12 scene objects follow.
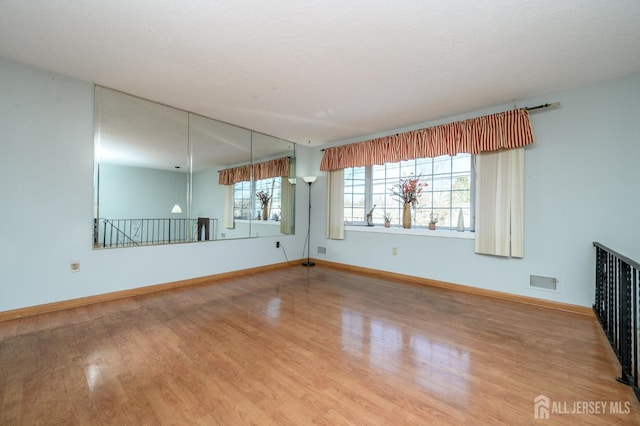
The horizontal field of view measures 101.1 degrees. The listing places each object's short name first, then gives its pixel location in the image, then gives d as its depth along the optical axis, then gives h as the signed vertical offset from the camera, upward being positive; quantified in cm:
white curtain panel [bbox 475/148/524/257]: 331 +16
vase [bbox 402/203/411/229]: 434 -4
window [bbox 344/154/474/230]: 393 +41
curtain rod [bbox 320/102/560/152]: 309 +130
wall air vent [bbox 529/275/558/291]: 312 -81
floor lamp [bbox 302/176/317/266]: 532 -51
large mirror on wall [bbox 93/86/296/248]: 323 +54
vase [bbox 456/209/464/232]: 388 -10
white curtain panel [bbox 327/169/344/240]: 518 +20
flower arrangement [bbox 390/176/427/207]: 431 +42
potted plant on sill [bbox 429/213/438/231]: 411 -10
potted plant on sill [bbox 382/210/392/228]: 466 -7
